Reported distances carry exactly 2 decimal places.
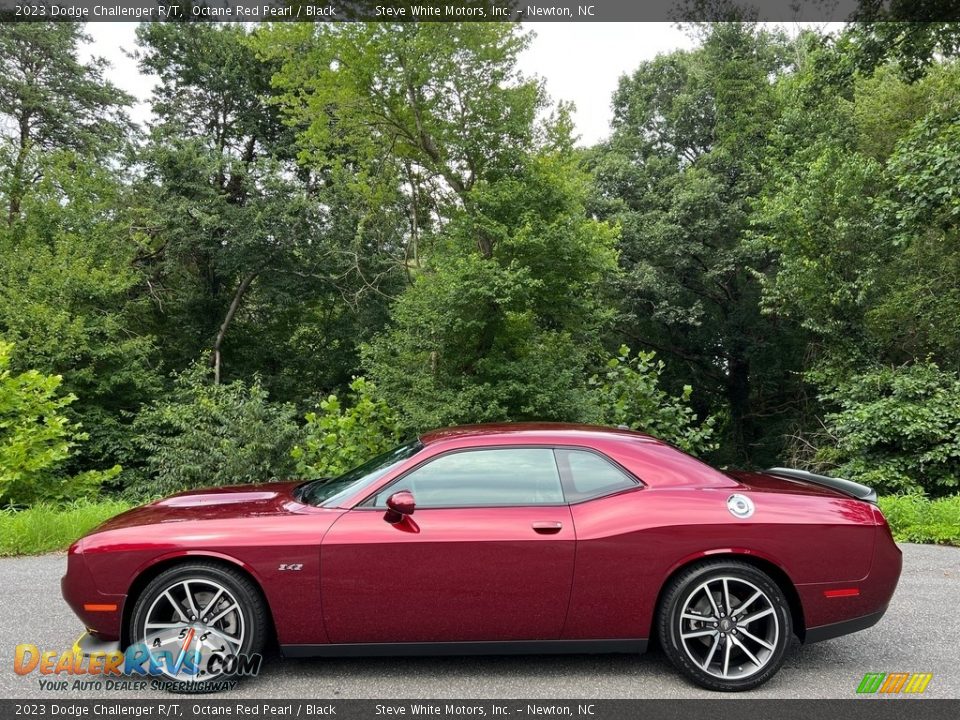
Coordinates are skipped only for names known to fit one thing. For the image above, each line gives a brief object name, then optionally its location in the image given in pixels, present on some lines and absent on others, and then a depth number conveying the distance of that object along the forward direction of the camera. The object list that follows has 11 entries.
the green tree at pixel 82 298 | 15.47
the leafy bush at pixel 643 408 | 12.49
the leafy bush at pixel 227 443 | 11.31
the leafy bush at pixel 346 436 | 10.77
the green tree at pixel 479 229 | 13.20
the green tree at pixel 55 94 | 22.70
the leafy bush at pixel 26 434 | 9.82
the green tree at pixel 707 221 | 22.36
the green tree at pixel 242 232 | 21.02
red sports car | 3.73
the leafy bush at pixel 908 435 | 10.51
